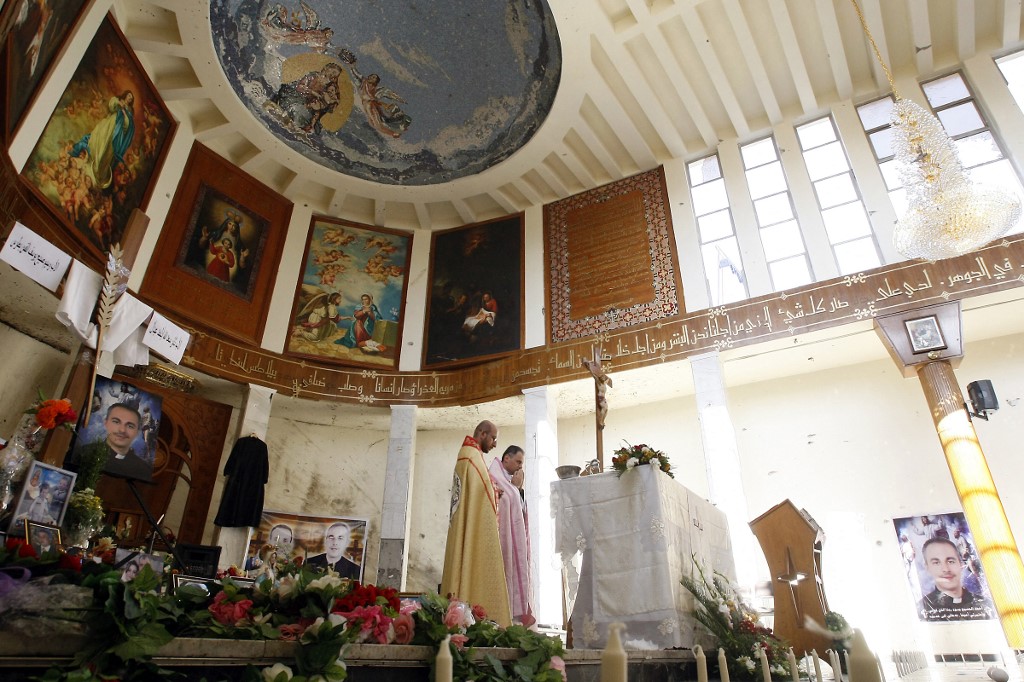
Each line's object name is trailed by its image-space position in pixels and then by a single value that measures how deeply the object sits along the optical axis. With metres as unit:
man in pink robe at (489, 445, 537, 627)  4.76
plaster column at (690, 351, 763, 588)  7.25
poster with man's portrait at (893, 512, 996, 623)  7.03
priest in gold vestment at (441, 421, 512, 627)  4.33
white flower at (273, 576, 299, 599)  2.22
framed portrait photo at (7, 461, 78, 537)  3.60
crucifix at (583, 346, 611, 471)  6.32
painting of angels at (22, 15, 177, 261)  6.96
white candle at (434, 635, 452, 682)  1.19
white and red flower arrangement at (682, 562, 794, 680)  4.24
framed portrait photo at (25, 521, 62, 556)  3.31
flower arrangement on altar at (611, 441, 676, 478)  4.58
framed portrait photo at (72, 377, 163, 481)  6.38
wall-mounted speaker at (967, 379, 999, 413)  7.28
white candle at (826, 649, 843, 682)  2.76
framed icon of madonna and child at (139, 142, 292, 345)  8.99
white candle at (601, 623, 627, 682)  1.21
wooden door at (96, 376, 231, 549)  8.48
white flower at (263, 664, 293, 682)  1.91
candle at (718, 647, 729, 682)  1.97
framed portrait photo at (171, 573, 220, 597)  2.16
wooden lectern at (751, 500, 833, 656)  4.77
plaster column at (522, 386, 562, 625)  8.07
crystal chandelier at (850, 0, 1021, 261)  5.57
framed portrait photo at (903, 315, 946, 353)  7.16
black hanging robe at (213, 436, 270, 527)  8.56
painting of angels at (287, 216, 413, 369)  10.48
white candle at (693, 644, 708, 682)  1.86
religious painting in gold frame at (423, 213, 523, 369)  10.42
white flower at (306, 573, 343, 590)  2.22
